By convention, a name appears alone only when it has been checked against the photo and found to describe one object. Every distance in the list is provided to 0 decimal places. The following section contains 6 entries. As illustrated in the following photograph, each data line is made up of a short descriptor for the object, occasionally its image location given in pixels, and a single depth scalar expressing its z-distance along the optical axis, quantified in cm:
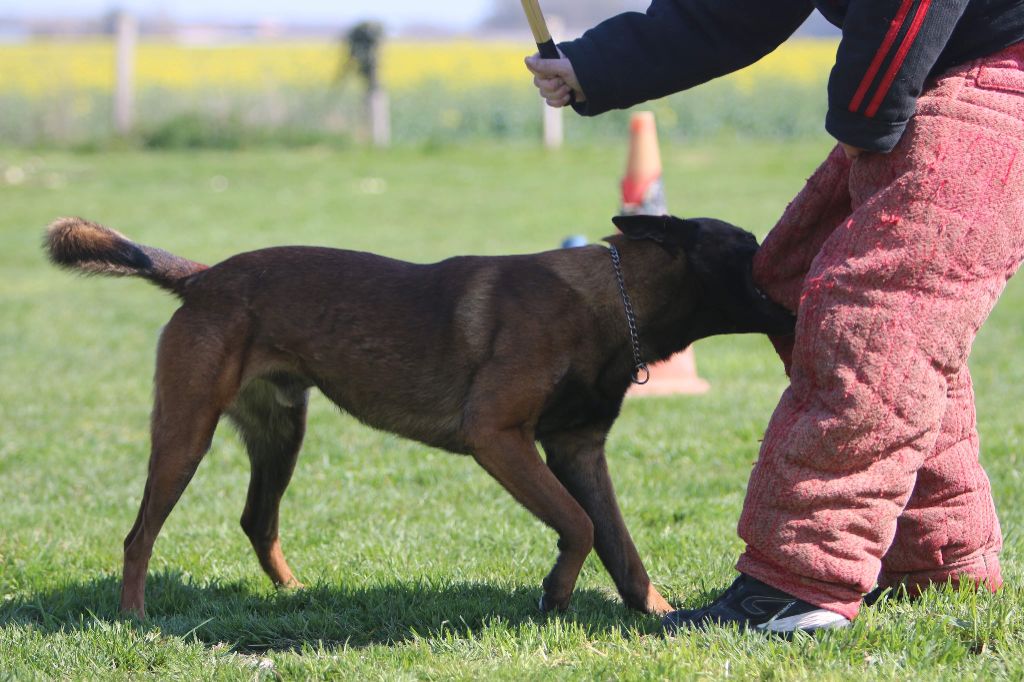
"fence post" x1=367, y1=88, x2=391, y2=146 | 4631
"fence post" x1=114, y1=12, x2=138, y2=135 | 4583
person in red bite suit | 603
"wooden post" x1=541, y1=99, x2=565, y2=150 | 4781
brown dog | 775
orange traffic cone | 1488
